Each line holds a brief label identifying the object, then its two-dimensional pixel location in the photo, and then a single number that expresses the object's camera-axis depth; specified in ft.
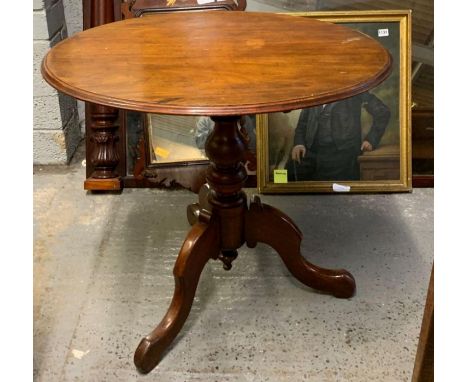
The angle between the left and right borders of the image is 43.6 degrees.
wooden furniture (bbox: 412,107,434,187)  7.91
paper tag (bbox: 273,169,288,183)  7.85
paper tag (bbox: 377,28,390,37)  7.64
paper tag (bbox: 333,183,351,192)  7.80
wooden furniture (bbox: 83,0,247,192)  7.61
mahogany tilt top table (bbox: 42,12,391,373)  4.09
